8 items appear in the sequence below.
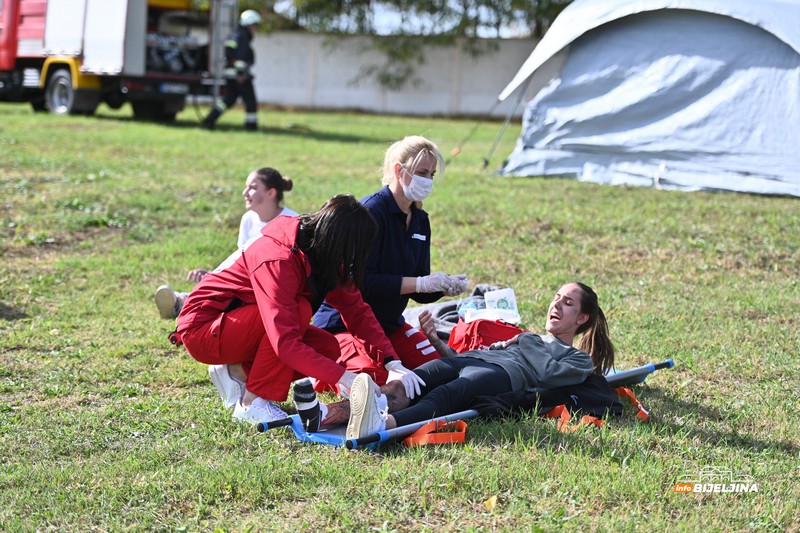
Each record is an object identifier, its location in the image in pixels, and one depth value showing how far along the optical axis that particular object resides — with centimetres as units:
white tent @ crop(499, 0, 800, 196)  2025
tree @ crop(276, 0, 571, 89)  5206
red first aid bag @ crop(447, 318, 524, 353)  996
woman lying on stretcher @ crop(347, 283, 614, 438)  749
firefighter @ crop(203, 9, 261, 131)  3225
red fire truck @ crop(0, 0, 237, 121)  3178
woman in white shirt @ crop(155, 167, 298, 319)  1143
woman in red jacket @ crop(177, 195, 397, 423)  768
